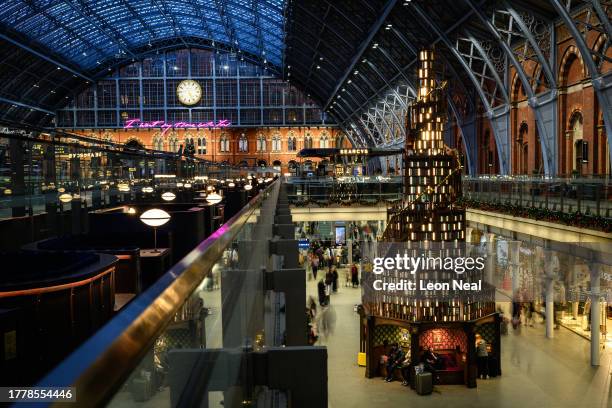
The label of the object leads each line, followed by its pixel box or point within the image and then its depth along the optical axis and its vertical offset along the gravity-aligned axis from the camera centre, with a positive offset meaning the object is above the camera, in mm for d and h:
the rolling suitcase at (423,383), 17812 -5823
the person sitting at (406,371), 18875 -5790
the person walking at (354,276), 32375 -4952
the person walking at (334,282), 30969 -4997
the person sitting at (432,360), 18719 -5481
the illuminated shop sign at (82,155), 13894 +727
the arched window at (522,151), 32375 +1442
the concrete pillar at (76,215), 14766 -713
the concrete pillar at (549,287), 17859 -3430
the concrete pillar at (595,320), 17797 -4272
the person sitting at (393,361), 19094 -5544
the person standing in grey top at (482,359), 18814 -5426
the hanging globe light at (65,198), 13438 -253
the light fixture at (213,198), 21723 -502
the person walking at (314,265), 33522 -4528
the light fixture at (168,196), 21053 -387
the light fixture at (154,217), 12984 -677
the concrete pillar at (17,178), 10391 +156
